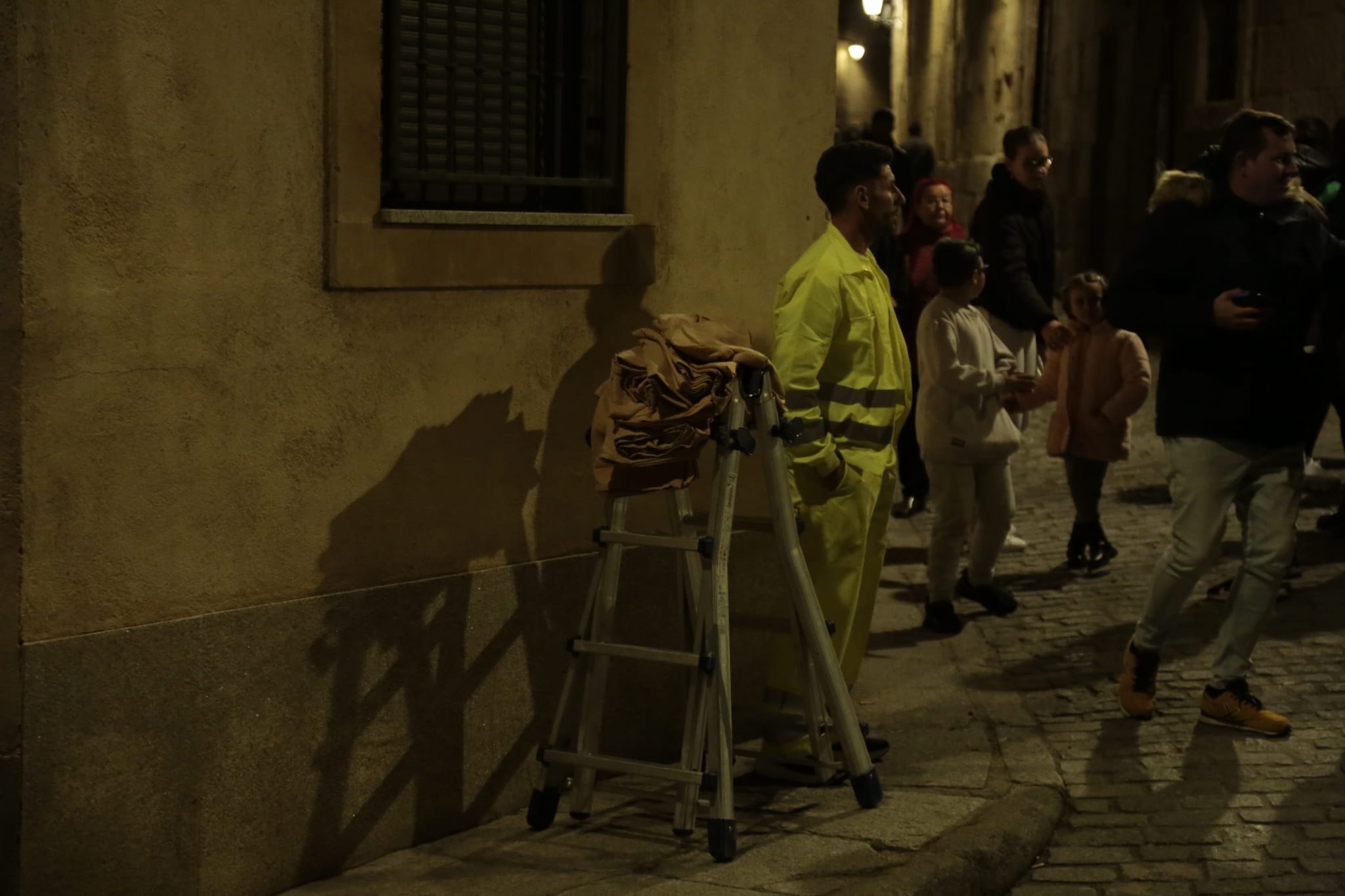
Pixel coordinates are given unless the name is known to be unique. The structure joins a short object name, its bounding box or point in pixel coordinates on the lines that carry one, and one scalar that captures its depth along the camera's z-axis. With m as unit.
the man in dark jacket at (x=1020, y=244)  9.40
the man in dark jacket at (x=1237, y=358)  6.46
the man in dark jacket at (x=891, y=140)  12.46
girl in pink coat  9.12
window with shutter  5.61
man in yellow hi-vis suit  6.00
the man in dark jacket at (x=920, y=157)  16.50
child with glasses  8.20
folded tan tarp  5.27
